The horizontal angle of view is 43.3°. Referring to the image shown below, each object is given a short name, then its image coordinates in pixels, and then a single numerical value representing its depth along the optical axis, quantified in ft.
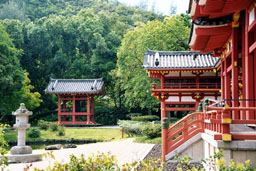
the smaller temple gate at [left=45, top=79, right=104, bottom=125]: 112.88
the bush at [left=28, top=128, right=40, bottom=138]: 87.10
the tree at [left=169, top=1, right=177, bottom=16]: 432.87
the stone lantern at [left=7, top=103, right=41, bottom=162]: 42.93
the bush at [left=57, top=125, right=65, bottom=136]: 90.25
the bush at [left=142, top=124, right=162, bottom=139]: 63.72
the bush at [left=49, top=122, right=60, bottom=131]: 94.68
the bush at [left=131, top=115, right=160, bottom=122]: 94.89
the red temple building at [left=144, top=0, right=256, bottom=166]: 20.54
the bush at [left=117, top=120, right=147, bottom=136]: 77.51
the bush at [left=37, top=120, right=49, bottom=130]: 96.99
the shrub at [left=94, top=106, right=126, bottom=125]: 123.75
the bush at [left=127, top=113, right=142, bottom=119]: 116.14
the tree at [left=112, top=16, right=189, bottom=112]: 94.73
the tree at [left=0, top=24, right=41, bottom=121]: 91.97
